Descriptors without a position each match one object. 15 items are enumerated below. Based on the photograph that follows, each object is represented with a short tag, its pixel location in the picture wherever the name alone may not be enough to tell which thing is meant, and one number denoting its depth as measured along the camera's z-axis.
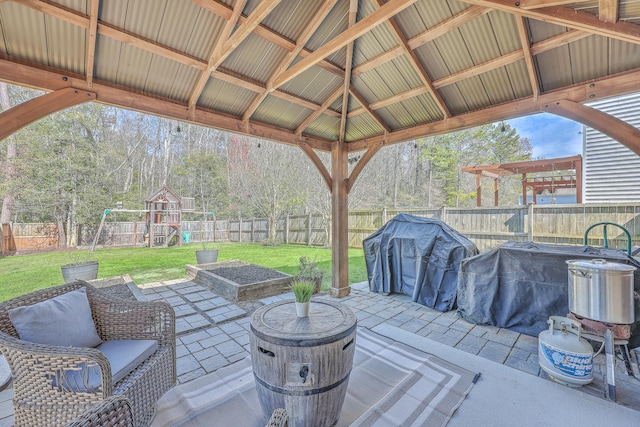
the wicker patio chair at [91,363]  1.42
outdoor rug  1.91
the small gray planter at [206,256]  6.41
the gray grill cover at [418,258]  4.16
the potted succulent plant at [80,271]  4.55
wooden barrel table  1.60
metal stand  2.14
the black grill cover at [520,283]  3.14
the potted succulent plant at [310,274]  4.65
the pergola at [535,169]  7.21
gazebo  2.31
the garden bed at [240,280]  4.42
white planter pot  1.95
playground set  11.86
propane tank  2.27
